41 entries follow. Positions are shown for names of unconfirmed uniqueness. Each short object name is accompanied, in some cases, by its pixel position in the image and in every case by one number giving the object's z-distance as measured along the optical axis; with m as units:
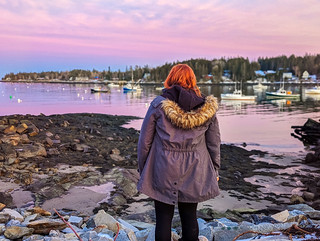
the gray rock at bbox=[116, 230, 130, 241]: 4.28
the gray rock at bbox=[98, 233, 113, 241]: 4.08
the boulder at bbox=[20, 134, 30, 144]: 10.90
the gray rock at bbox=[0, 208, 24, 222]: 4.99
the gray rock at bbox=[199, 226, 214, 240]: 4.36
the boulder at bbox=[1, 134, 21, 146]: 10.46
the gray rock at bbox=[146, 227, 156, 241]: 4.04
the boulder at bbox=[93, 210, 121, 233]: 4.74
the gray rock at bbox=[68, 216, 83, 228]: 5.03
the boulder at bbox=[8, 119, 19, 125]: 13.43
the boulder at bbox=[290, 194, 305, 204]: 9.16
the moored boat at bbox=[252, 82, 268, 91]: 138.50
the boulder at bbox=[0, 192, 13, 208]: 6.38
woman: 3.09
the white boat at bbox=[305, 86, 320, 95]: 87.47
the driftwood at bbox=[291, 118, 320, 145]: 21.77
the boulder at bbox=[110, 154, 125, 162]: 10.86
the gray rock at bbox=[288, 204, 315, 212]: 7.38
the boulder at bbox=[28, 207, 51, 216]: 5.55
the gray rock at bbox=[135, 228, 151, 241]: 4.46
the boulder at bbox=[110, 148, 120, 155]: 11.77
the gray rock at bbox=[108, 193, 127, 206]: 7.10
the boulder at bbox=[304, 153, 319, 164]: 14.91
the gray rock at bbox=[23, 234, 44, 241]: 4.14
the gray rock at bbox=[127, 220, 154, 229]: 5.32
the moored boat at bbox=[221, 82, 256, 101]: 63.88
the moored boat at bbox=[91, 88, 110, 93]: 100.84
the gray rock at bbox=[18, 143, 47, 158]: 9.67
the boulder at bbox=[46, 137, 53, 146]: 11.31
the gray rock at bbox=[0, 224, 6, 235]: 4.37
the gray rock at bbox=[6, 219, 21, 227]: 4.66
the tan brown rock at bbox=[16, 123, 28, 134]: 11.93
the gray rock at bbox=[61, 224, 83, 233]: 4.58
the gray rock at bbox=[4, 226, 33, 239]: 4.21
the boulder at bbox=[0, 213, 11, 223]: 4.80
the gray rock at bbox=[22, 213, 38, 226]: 4.78
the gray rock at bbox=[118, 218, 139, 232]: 4.92
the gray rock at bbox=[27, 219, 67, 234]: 4.46
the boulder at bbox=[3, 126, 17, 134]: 11.49
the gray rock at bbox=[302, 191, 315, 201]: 9.41
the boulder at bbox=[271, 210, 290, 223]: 5.52
